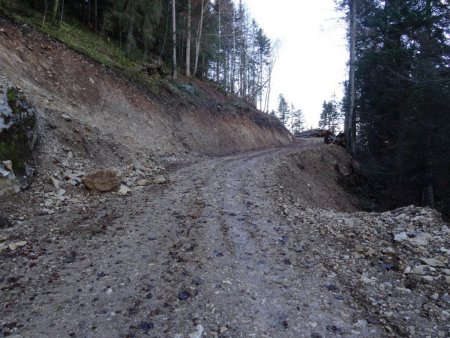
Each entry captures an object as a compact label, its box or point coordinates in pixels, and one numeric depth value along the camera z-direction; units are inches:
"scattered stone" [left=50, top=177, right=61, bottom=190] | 266.4
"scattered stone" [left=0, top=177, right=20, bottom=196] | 228.4
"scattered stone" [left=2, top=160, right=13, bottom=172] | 233.7
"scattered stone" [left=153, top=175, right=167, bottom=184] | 336.8
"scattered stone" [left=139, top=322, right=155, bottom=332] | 116.9
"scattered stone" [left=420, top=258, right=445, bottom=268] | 162.9
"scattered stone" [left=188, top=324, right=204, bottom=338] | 113.6
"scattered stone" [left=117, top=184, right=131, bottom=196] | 289.7
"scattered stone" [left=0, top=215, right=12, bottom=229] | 202.3
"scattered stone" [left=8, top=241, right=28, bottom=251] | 175.9
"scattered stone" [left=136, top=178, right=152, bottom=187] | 326.6
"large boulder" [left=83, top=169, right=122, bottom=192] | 283.7
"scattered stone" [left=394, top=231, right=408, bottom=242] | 193.0
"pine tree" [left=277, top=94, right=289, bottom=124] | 3034.0
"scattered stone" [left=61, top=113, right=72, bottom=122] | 358.9
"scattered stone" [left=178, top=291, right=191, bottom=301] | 135.8
